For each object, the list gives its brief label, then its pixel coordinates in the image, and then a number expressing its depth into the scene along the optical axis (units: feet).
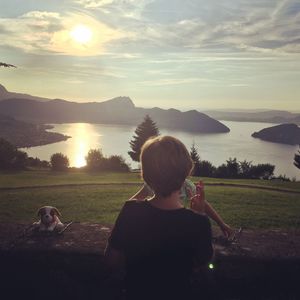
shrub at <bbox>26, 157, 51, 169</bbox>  176.92
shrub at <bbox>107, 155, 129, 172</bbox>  143.97
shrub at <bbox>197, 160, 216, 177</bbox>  181.59
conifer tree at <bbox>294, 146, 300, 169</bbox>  264.52
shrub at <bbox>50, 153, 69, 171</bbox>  136.77
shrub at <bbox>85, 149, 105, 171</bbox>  140.71
